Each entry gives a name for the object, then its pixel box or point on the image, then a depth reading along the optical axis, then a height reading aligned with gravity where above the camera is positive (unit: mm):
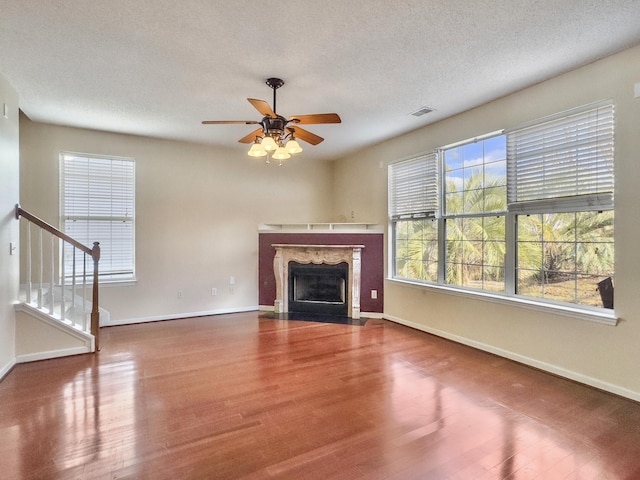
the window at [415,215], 4484 +368
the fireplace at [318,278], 5293 -625
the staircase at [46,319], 3334 -823
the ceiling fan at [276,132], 2789 +1017
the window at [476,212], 3672 +339
